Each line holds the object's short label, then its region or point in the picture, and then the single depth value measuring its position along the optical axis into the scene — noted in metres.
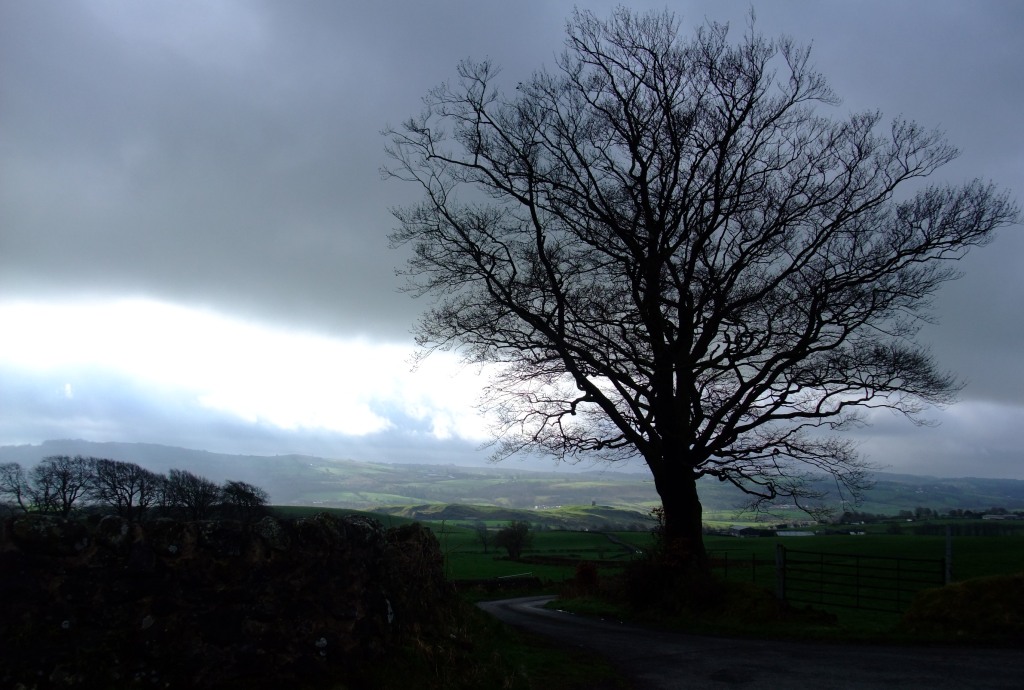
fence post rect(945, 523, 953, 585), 17.40
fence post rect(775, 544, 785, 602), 18.97
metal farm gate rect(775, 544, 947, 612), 19.17
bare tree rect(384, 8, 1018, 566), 19.02
